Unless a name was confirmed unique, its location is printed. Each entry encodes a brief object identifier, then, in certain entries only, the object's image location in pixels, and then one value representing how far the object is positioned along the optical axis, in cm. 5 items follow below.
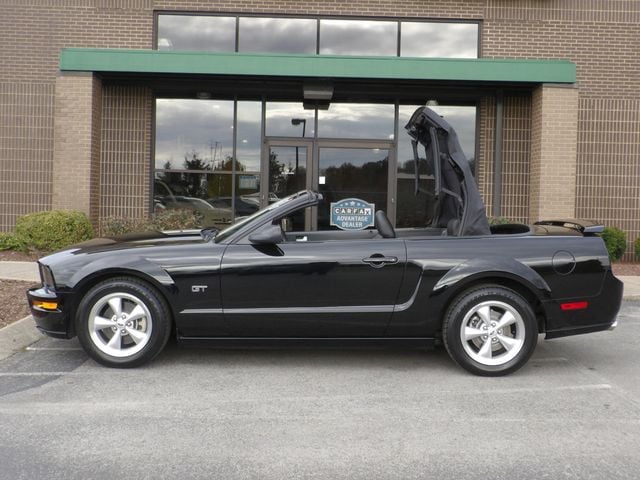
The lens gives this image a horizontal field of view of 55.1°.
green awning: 1138
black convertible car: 491
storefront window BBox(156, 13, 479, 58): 1263
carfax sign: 1263
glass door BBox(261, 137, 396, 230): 1261
